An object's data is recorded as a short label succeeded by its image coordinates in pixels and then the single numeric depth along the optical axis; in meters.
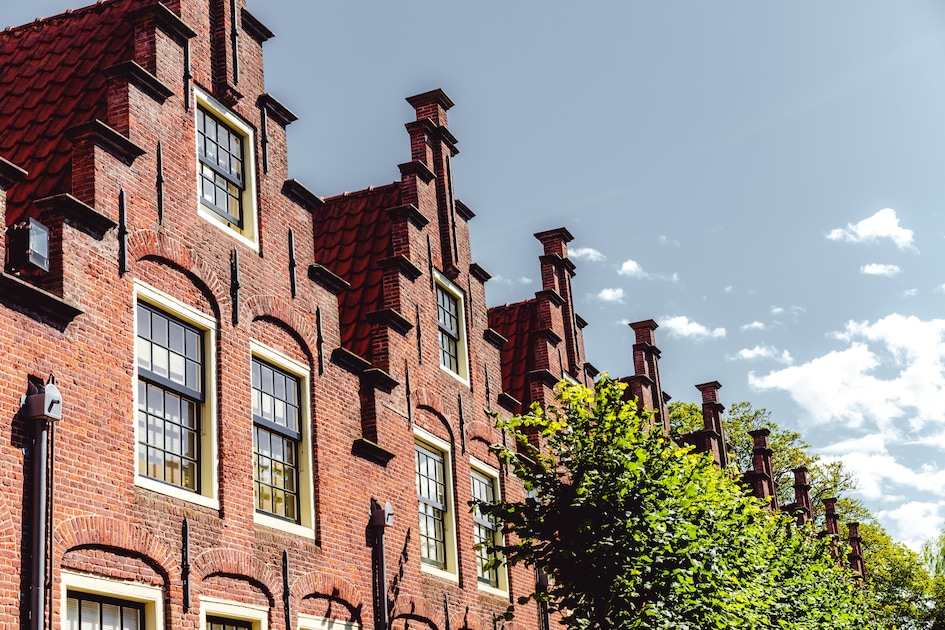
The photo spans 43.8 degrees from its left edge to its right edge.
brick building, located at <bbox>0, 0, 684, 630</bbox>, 11.08
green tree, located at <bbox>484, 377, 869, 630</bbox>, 16.16
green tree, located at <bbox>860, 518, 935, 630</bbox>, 55.00
